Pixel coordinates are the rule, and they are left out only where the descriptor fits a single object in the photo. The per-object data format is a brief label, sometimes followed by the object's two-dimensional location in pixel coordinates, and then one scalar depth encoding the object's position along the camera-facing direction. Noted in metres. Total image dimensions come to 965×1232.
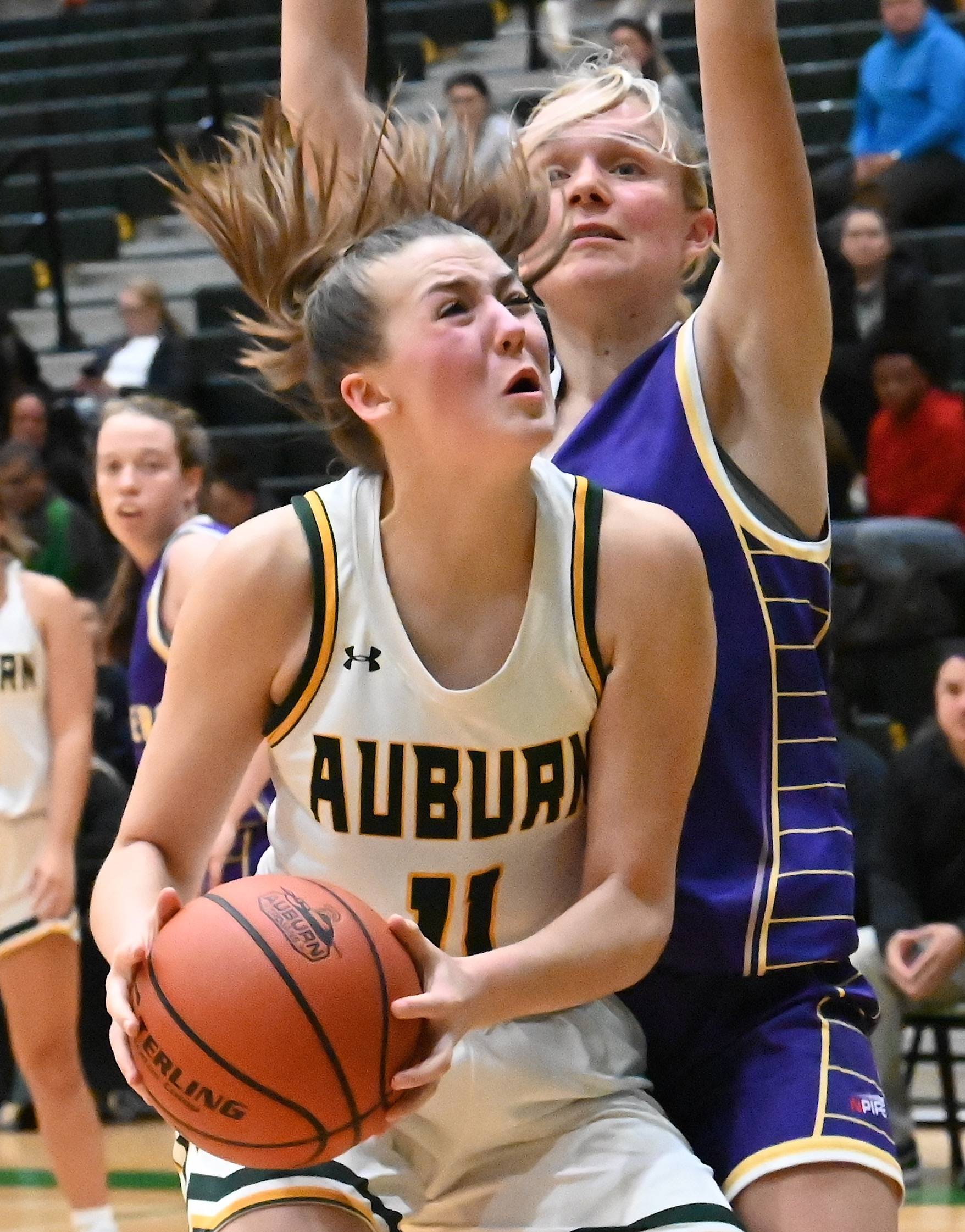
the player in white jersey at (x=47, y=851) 9.82
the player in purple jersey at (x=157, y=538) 9.50
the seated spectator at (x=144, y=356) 18.86
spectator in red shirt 14.02
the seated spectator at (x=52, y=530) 16.56
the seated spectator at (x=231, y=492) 15.96
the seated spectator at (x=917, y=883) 10.48
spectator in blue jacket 16.92
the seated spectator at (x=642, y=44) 14.33
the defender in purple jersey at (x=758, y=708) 4.83
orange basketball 4.16
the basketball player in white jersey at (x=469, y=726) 4.62
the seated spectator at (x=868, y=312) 14.69
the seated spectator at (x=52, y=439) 18.27
